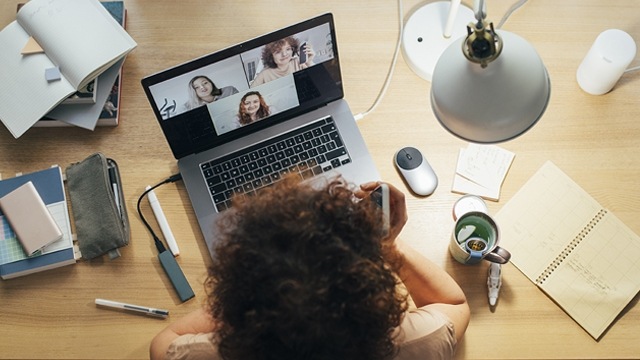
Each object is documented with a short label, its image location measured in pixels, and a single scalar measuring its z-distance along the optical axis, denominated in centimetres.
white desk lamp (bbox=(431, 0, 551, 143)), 85
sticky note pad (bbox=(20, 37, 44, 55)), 129
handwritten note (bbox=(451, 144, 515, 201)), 126
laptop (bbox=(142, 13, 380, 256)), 116
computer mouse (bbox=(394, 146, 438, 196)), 125
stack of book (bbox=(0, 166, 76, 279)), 119
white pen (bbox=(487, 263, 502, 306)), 117
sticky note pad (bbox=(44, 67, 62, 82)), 126
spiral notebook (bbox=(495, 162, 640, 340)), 117
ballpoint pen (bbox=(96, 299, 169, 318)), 118
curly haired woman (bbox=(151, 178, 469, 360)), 84
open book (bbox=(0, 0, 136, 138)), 126
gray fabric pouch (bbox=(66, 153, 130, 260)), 121
